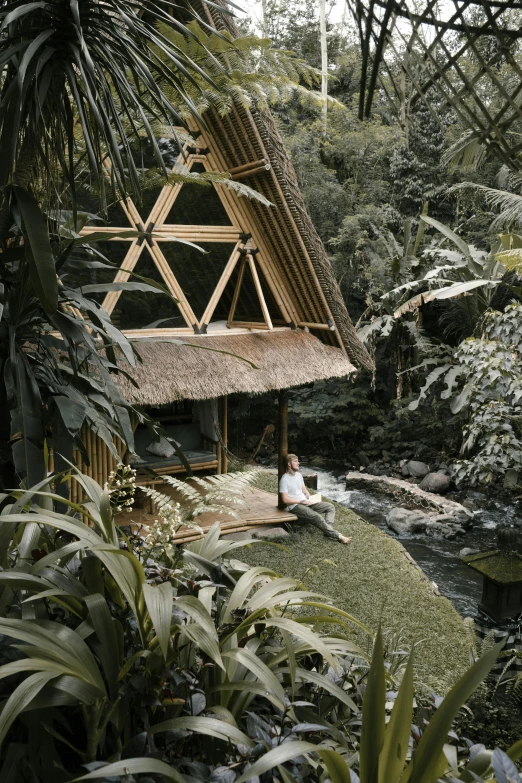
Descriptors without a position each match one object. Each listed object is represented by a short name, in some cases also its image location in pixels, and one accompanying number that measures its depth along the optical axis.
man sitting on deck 6.70
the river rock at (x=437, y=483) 10.10
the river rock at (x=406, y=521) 8.47
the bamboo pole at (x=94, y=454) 5.50
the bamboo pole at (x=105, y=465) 5.59
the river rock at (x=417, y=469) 10.83
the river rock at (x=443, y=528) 8.35
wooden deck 6.07
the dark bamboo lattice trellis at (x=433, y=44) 0.62
